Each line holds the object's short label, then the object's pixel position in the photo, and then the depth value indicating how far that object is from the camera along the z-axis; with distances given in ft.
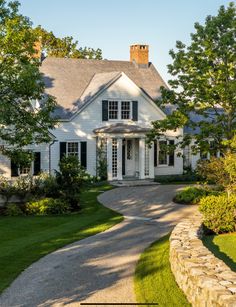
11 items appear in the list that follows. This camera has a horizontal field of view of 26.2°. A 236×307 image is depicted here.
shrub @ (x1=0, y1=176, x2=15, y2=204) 81.76
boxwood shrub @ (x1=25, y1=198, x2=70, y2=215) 78.12
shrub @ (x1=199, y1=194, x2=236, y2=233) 59.57
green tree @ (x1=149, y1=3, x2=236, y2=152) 84.17
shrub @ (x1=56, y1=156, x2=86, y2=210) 82.07
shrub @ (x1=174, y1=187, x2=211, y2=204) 85.81
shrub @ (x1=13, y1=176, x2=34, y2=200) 82.84
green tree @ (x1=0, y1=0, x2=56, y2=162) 69.15
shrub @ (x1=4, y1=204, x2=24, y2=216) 77.25
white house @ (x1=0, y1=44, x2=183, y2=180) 114.61
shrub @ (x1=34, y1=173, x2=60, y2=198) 83.71
